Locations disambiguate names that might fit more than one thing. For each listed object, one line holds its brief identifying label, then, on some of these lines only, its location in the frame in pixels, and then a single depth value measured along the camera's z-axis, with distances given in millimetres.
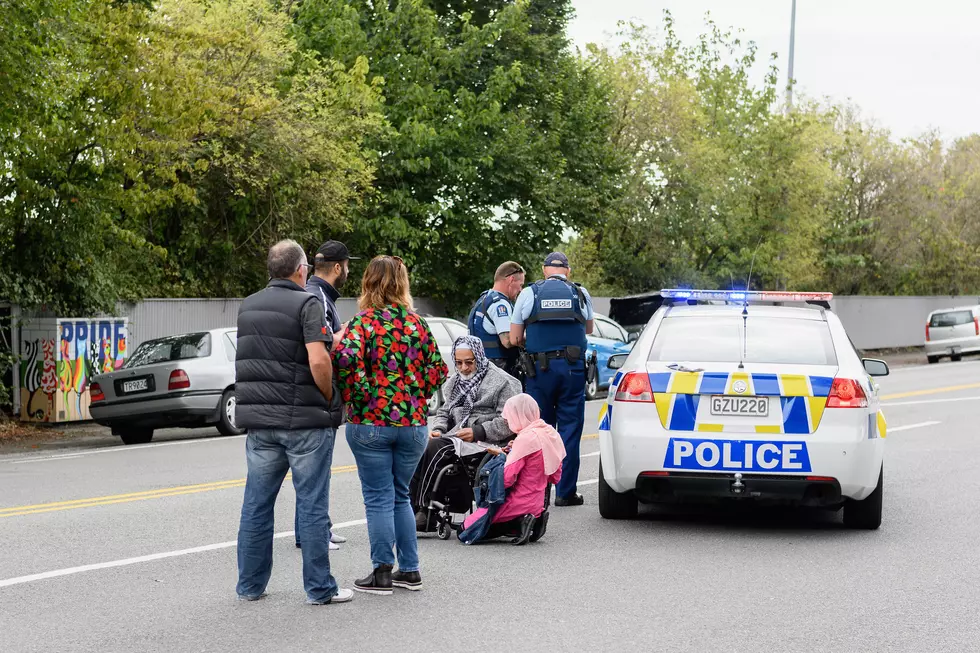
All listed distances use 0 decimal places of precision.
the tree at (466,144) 29047
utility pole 45469
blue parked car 23766
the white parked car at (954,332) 40125
